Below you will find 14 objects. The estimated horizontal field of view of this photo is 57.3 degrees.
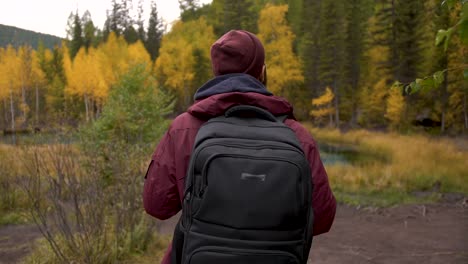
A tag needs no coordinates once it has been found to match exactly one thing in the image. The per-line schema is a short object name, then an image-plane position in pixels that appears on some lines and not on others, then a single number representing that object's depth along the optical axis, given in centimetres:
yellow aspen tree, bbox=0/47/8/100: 4640
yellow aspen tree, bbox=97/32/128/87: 4259
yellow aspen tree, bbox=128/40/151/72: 4225
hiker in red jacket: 171
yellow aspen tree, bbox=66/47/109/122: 4206
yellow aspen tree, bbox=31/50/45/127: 4853
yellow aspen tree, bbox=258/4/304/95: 3219
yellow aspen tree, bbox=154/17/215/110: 4109
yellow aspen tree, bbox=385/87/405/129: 2842
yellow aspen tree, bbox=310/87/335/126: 3278
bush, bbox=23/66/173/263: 427
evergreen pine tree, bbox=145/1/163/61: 5250
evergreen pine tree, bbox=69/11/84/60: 5500
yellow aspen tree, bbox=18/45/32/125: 4373
